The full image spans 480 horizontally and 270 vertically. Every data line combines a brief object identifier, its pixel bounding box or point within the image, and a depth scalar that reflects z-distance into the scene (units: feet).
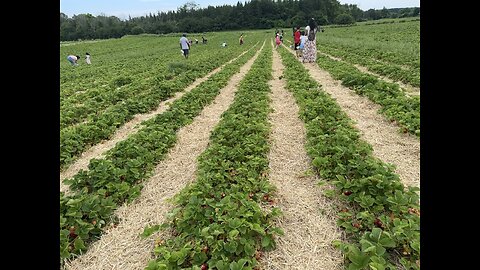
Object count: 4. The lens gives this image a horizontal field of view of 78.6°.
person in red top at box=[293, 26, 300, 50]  65.38
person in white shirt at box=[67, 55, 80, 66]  82.89
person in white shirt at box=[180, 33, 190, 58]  79.06
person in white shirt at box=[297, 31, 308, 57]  63.90
